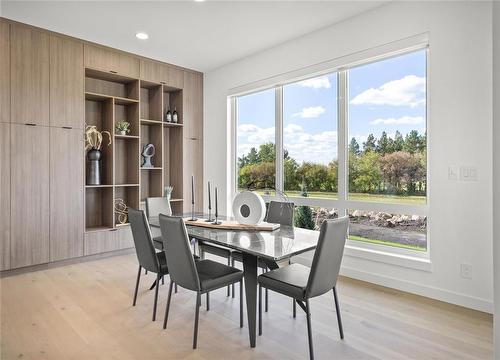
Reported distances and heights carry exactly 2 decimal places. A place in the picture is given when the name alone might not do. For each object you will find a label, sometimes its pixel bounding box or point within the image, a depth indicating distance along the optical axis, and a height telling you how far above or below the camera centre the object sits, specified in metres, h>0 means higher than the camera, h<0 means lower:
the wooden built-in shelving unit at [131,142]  4.40 +0.58
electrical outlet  2.70 -0.79
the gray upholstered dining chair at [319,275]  1.92 -0.64
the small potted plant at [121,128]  4.48 +0.73
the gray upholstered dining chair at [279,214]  2.97 -0.35
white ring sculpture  2.69 -0.26
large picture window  3.16 +0.35
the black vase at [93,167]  4.20 +0.16
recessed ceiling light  3.81 +1.75
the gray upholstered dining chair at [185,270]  2.08 -0.63
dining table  2.04 -0.45
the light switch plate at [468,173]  2.66 +0.04
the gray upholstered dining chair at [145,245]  2.51 -0.54
